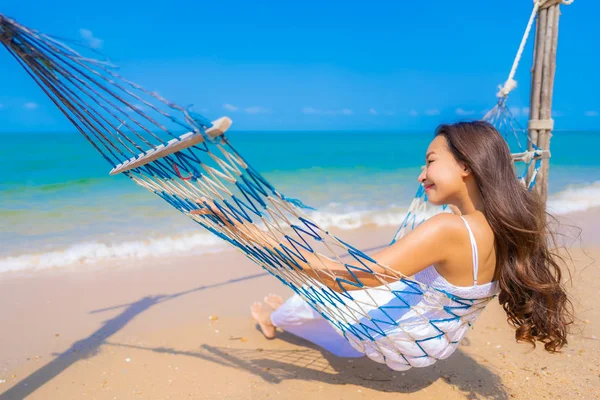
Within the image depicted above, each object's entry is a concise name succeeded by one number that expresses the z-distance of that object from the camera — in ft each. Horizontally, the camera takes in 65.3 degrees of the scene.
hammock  3.94
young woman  4.63
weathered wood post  8.53
